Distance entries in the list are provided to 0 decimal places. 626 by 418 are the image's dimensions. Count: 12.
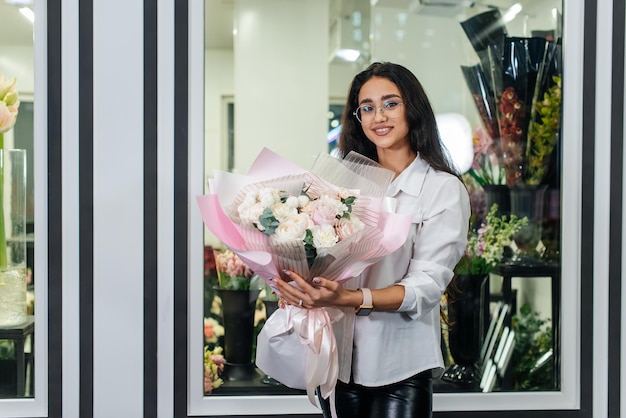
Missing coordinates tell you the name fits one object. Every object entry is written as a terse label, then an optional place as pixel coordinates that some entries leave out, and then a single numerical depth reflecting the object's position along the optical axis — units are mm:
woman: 1701
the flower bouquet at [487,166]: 2508
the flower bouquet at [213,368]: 2363
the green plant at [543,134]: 2453
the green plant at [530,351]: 2492
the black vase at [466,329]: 2463
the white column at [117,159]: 2246
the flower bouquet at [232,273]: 2352
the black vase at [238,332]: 2389
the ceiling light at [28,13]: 2289
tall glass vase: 2301
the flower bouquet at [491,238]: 2486
